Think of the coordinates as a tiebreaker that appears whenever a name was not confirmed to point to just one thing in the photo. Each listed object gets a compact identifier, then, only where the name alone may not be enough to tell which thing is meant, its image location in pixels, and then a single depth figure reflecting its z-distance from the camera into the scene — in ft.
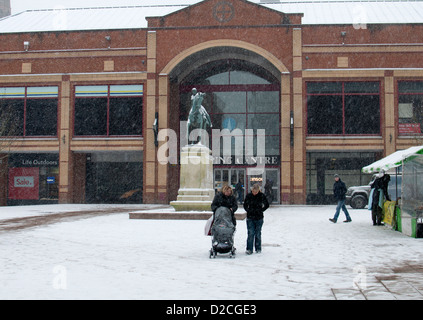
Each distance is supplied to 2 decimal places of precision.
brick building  99.76
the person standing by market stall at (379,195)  51.57
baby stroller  30.22
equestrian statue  65.21
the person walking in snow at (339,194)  56.03
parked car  84.23
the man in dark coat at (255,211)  32.40
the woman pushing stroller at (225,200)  31.07
